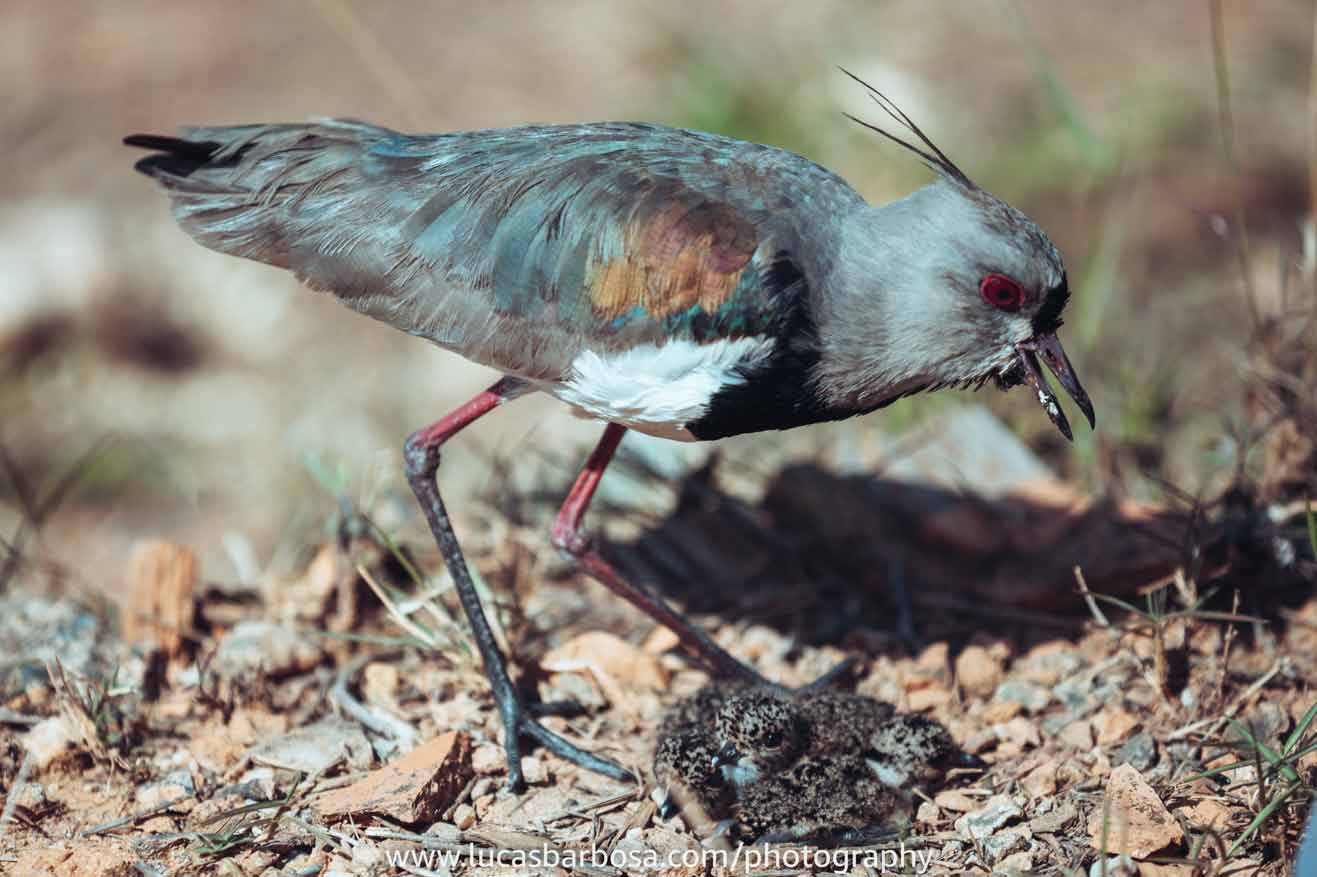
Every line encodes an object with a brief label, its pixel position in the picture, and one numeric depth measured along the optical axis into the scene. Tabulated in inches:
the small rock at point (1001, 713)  304.5
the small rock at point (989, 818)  262.8
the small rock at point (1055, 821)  260.7
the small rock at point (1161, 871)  242.8
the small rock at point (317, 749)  290.5
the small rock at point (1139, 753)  281.3
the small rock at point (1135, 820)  245.9
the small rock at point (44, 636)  317.1
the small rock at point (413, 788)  264.7
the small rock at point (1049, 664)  318.7
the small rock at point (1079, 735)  291.4
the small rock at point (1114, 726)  291.3
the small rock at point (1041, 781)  274.4
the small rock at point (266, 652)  319.6
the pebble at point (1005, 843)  255.6
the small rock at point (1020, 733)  294.8
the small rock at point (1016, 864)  251.3
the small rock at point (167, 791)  278.4
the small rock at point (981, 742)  292.0
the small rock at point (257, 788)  278.8
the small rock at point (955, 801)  272.7
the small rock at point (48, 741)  285.0
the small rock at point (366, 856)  257.6
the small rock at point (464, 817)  274.4
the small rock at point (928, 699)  312.8
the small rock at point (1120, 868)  243.9
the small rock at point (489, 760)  292.4
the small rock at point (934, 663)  322.7
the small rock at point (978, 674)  317.4
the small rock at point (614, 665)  320.5
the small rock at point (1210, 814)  253.8
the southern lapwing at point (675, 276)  276.4
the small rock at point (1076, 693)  305.1
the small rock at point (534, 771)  290.4
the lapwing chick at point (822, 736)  262.4
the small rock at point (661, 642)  334.0
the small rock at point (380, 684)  314.0
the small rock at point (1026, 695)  308.3
